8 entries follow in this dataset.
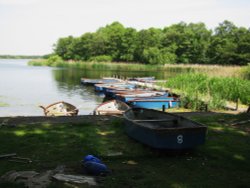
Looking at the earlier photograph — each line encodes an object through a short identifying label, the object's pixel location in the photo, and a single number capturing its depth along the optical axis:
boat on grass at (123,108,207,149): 6.74
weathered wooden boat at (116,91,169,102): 19.34
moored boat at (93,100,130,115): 13.66
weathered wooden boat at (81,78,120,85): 34.75
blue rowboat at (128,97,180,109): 18.02
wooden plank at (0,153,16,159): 6.51
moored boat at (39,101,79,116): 14.04
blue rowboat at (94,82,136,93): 27.60
